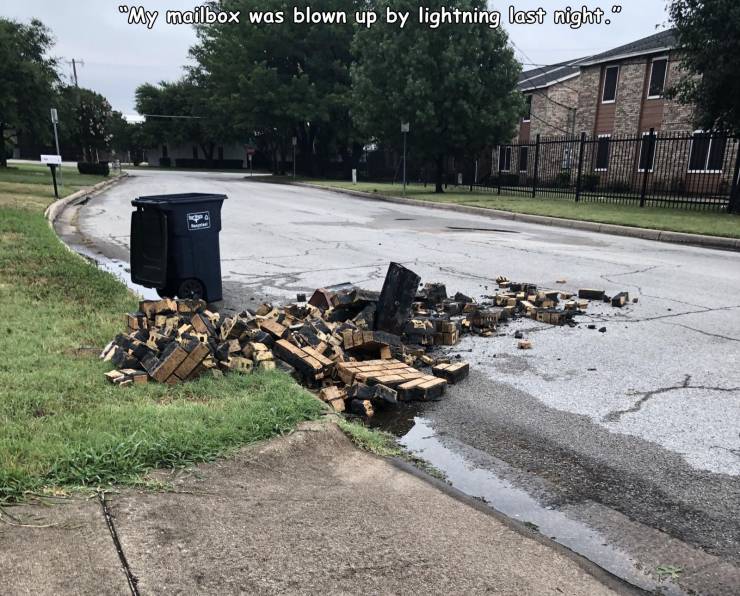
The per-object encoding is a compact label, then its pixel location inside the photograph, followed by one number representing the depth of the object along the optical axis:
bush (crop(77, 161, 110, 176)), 37.78
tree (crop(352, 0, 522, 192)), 24.61
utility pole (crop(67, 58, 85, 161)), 59.53
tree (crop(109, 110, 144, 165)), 75.77
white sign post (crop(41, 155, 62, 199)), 17.46
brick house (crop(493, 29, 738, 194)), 26.28
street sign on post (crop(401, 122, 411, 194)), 23.30
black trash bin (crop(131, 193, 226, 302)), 5.85
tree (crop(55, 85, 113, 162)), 61.66
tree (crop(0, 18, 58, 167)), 30.36
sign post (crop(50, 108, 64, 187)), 19.42
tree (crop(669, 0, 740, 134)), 15.77
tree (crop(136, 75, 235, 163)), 72.75
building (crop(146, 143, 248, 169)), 79.00
